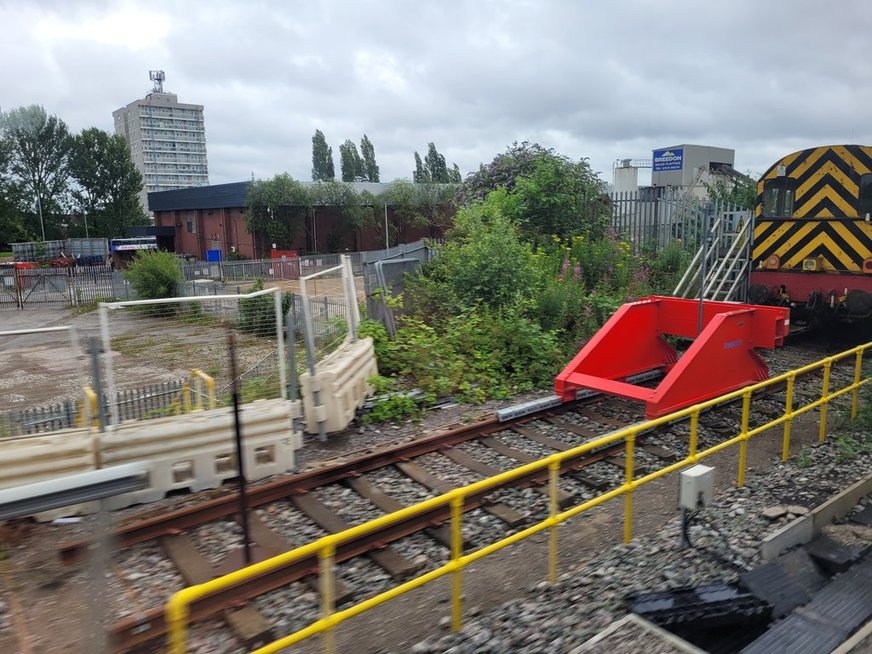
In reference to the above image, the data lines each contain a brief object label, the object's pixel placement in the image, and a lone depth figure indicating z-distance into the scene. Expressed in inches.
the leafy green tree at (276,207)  1718.8
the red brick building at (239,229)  1827.0
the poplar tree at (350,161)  3440.0
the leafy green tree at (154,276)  949.2
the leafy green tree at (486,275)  470.6
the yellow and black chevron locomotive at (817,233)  421.1
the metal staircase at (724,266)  517.7
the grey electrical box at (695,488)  190.1
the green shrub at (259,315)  289.3
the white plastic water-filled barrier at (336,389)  291.0
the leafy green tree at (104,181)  2591.0
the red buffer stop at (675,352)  292.8
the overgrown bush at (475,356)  372.5
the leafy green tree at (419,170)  2905.5
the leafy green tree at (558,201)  651.5
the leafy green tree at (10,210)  2347.4
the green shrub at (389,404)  325.7
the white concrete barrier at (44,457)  214.8
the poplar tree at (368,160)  3513.8
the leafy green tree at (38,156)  2573.8
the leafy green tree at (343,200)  1835.6
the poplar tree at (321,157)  3705.7
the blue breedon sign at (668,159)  1924.2
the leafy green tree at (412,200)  1903.3
